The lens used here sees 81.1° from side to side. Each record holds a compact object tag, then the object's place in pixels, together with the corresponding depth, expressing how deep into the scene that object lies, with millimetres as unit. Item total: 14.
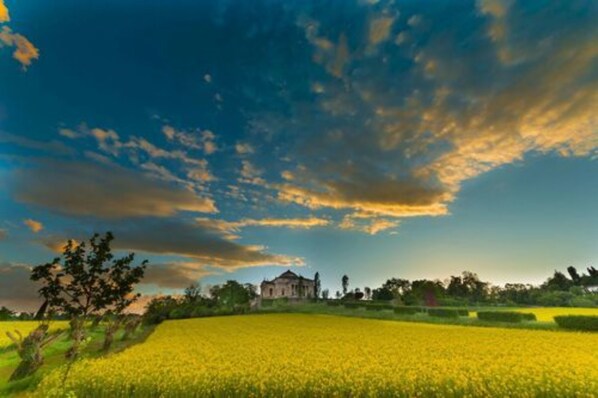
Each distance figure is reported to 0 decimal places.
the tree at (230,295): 90519
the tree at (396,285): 120062
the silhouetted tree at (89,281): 18234
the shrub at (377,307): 69188
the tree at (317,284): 156875
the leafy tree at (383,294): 119375
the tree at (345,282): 153638
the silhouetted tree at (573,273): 135388
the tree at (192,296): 87412
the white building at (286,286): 151875
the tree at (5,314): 75988
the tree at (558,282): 118125
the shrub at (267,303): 104750
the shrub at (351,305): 77012
